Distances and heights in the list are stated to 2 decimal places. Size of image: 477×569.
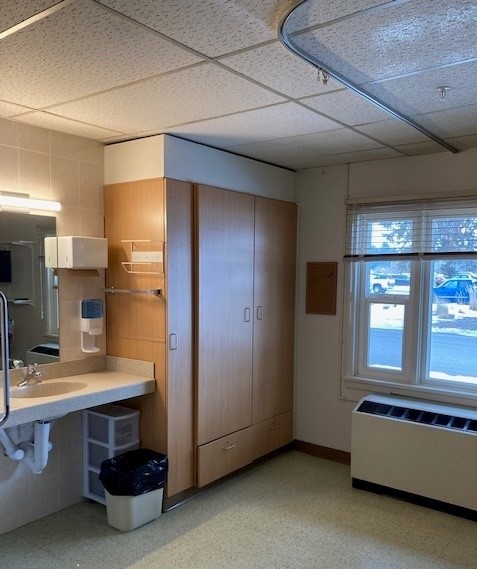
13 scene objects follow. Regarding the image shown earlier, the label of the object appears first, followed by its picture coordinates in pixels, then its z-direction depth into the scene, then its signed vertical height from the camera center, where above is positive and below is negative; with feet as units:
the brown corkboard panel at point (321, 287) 13.24 -0.84
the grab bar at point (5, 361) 6.87 -1.57
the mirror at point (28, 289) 9.59 -0.69
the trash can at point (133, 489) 9.51 -4.70
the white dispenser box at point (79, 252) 9.89 +0.08
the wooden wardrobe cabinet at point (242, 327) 11.00 -1.78
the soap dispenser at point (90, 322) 10.57 -1.46
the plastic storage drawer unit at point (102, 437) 10.41 -4.05
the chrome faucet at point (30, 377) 9.56 -2.46
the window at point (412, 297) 11.45 -1.00
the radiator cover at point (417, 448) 10.25 -4.30
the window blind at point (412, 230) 11.28 +0.72
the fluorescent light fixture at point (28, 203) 9.31 +1.06
